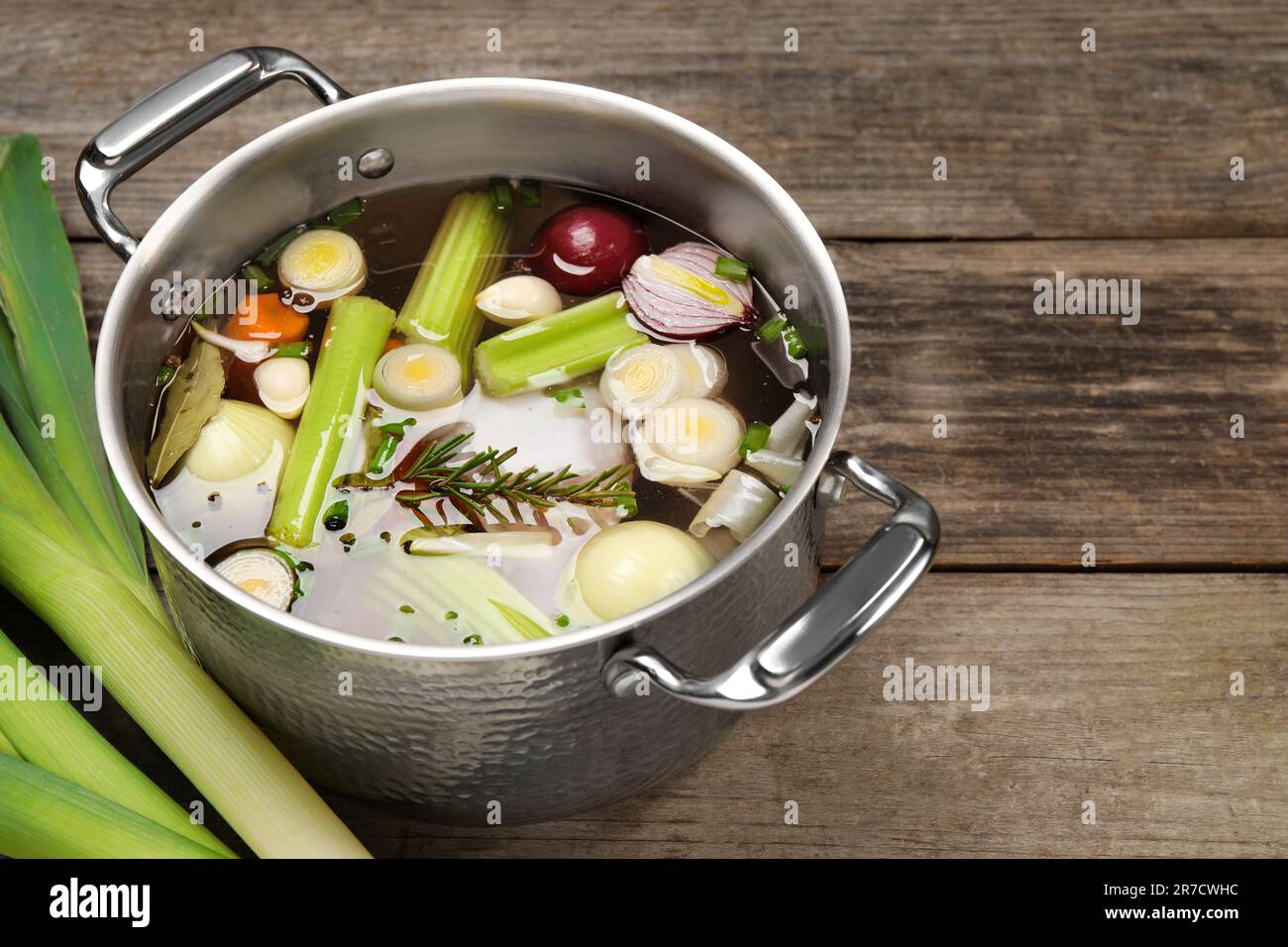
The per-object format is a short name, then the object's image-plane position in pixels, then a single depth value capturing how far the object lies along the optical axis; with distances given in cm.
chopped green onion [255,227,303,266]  105
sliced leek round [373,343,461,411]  98
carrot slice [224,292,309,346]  102
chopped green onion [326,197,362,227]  108
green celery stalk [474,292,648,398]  100
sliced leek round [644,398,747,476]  95
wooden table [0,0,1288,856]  102
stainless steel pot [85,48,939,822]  74
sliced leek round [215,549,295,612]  88
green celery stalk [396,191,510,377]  103
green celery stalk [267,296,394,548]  92
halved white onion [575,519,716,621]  86
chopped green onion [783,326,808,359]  101
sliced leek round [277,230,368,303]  103
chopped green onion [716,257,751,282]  103
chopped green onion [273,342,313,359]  100
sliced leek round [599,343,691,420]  98
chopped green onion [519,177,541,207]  109
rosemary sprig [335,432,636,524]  93
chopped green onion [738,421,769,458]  96
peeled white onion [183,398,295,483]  94
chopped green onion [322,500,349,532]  93
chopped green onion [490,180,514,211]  109
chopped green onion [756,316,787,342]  102
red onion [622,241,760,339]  102
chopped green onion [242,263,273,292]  104
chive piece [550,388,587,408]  100
